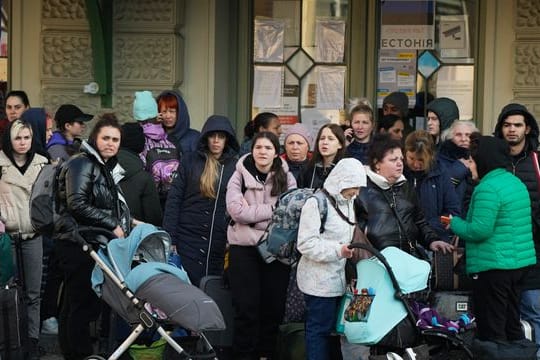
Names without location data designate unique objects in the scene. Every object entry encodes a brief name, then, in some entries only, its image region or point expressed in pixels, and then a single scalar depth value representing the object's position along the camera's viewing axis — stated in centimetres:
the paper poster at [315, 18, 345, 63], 1820
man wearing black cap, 1566
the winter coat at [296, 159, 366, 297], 1195
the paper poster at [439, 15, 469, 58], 1790
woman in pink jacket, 1312
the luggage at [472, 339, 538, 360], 1232
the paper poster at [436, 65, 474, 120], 1785
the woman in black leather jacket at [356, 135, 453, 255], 1258
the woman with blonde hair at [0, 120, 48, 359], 1385
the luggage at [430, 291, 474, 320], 1268
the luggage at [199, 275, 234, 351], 1361
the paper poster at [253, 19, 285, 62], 1826
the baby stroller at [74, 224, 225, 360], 1100
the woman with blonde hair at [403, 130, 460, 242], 1383
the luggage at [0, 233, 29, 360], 1273
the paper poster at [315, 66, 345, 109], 1818
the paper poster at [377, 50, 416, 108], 1805
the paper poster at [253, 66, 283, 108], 1831
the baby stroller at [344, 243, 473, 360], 1137
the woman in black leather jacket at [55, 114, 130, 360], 1235
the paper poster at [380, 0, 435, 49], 1795
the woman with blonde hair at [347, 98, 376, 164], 1495
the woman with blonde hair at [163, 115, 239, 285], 1395
